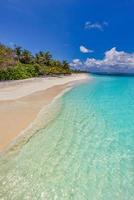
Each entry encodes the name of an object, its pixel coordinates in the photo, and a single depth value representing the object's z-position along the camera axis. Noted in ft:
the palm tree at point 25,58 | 76.76
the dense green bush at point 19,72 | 47.38
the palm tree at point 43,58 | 87.73
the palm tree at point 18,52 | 77.64
